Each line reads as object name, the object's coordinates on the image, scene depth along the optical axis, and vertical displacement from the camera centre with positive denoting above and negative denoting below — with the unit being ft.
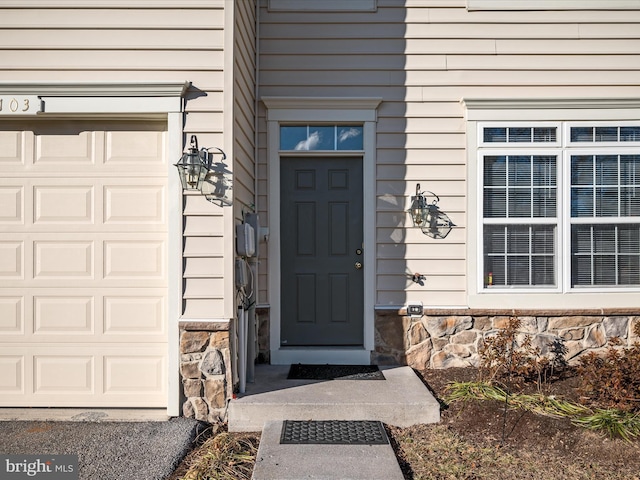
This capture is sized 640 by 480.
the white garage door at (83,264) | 12.89 -0.51
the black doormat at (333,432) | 10.95 -4.21
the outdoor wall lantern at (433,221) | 16.11 +0.77
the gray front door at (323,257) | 16.67 -0.39
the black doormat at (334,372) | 14.56 -3.78
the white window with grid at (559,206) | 15.81 +1.24
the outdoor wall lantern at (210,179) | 12.23 +1.60
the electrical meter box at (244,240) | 12.92 +0.12
